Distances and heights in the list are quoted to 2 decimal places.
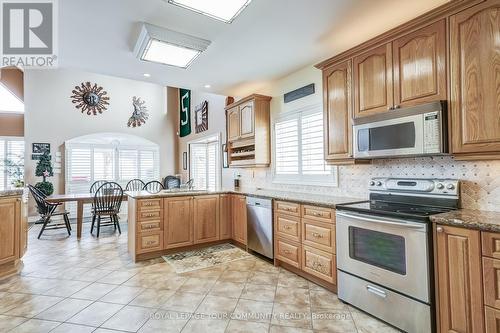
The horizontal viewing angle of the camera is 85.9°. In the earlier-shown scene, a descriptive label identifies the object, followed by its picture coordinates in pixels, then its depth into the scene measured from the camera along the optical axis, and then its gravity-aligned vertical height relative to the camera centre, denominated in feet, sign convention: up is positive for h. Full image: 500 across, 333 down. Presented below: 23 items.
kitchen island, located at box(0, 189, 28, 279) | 9.93 -2.13
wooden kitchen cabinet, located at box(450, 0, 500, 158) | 5.72 +1.96
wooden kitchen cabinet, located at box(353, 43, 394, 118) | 7.71 +2.66
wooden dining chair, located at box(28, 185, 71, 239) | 16.35 -2.04
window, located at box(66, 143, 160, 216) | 21.85 +0.78
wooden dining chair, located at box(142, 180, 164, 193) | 24.19 -1.19
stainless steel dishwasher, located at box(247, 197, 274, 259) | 11.28 -2.39
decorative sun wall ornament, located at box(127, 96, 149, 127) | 24.63 +5.57
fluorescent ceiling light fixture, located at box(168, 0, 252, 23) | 7.06 +4.50
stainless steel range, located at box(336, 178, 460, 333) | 6.07 -2.07
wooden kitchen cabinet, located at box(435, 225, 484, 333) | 5.26 -2.30
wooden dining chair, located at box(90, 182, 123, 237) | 16.33 -1.78
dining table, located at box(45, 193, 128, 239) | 15.65 -1.52
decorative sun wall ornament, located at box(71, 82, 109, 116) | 22.36 +6.45
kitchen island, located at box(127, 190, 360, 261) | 11.74 -2.19
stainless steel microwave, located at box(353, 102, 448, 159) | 6.50 +0.99
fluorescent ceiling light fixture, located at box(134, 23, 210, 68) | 8.53 +4.38
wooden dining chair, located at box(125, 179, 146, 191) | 23.16 -1.00
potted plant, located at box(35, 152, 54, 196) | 19.74 +0.23
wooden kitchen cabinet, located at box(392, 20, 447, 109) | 6.57 +2.68
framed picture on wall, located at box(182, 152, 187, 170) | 25.32 +1.16
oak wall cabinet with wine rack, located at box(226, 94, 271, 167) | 13.87 +2.23
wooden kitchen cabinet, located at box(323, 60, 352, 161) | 8.88 +2.05
